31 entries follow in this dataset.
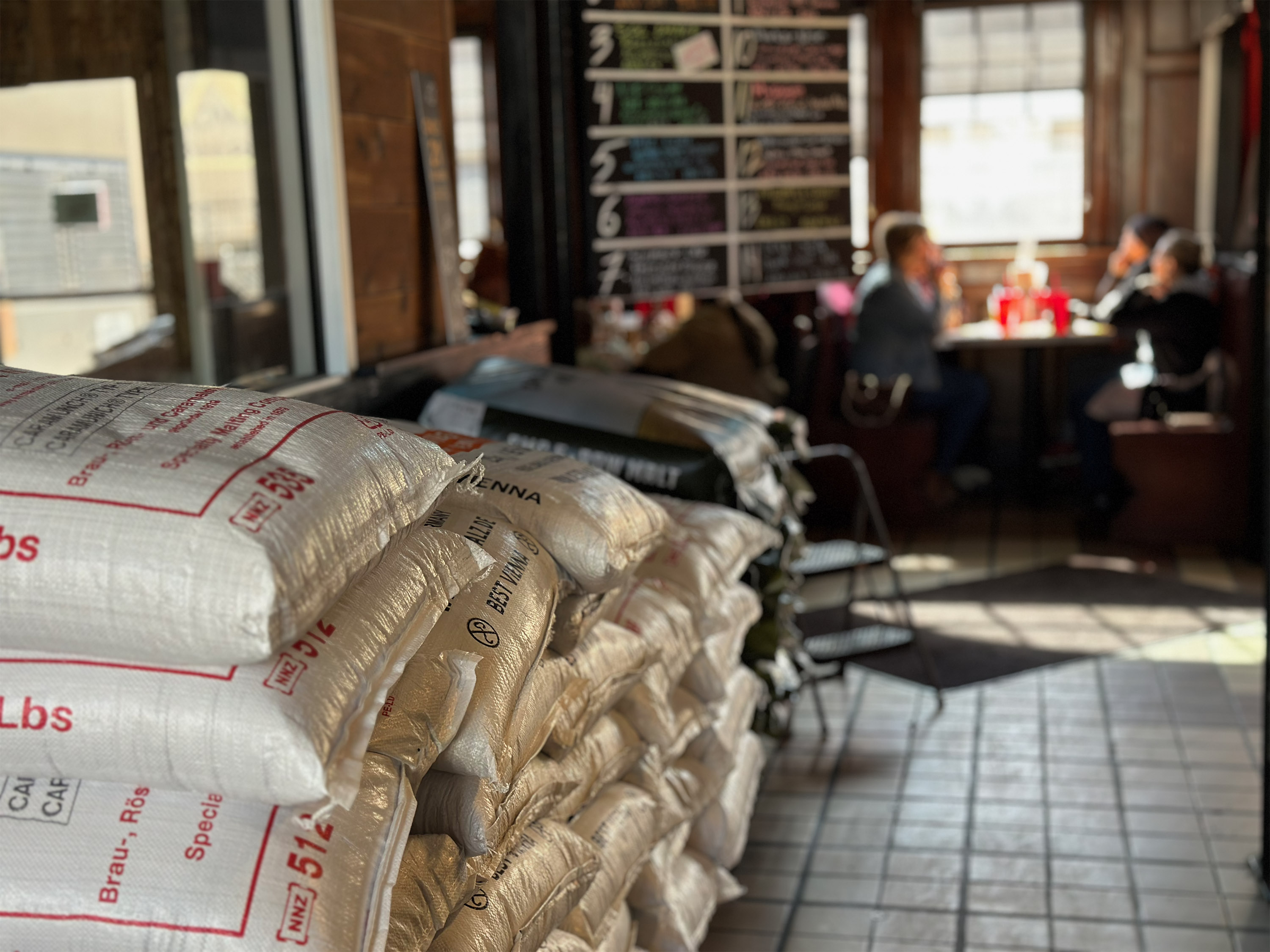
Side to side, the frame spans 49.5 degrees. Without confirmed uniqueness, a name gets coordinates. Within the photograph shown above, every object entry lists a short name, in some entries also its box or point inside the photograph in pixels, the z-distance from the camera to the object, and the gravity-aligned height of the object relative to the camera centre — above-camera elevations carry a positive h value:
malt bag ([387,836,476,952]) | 1.40 -0.69
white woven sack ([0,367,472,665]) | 1.15 -0.24
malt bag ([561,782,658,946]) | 2.02 -0.95
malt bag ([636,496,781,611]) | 2.64 -0.64
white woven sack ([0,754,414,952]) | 1.18 -0.54
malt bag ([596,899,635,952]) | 2.08 -1.09
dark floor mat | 4.68 -1.48
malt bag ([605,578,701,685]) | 2.34 -0.67
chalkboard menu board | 4.25 +0.27
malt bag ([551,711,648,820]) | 2.01 -0.81
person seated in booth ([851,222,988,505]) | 6.70 -0.61
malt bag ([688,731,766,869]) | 2.80 -1.21
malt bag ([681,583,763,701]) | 2.73 -0.86
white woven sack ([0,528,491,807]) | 1.18 -0.41
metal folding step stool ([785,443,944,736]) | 3.87 -1.18
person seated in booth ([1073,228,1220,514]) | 6.41 -0.63
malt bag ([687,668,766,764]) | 2.78 -1.03
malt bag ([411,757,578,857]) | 1.57 -0.65
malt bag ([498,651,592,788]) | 1.68 -0.62
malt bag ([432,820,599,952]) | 1.57 -0.80
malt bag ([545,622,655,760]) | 1.98 -0.67
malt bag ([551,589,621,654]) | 2.01 -0.57
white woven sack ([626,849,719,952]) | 2.39 -1.19
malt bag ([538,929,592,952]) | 1.82 -0.94
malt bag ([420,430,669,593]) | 1.99 -0.40
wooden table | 7.16 -1.04
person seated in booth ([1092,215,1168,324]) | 7.27 -0.27
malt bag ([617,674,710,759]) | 2.35 -0.82
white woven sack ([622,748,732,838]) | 2.36 -1.02
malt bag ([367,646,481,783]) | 1.42 -0.49
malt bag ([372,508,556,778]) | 1.55 -0.47
